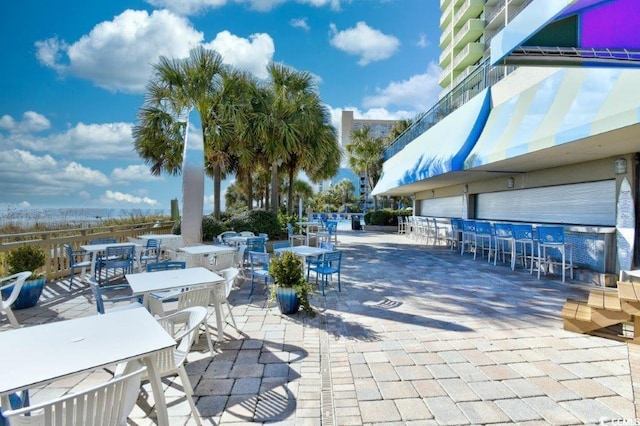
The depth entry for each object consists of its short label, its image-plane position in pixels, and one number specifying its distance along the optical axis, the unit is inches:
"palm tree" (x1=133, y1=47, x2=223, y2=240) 433.1
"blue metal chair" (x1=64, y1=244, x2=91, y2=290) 246.8
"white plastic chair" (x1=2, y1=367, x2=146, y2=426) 51.1
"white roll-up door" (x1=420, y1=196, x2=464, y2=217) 554.6
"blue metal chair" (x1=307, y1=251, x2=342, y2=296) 222.7
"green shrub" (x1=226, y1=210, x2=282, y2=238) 425.1
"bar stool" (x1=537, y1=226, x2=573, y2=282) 271.7
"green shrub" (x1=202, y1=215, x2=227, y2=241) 402.0
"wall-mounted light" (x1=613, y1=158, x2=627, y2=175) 258.7
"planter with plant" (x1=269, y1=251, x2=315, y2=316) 181.2
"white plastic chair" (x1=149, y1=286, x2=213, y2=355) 127.9
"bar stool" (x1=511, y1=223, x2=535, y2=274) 302.4
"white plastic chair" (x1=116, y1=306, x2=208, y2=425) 85.9
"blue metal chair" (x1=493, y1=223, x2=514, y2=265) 328.5
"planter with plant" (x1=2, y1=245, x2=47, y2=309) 193.3
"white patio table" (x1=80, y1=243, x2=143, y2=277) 243.9
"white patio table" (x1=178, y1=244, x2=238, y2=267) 228.4
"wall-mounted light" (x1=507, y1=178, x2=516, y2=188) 396.8
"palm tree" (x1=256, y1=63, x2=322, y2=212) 475.2
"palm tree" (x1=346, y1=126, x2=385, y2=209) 981.8
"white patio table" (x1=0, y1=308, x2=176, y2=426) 61.0
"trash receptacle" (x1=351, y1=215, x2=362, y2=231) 871.8
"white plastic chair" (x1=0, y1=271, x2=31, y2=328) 132.8
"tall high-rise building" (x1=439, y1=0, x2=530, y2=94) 1064.8
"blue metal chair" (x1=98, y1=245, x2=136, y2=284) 237.9
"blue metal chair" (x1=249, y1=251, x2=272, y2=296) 218.1
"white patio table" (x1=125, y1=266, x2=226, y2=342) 129.4
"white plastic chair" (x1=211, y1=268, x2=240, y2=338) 147.3
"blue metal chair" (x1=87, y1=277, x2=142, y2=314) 119.9
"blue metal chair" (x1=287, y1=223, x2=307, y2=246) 406.3
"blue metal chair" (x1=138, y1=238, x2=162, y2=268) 289.5
